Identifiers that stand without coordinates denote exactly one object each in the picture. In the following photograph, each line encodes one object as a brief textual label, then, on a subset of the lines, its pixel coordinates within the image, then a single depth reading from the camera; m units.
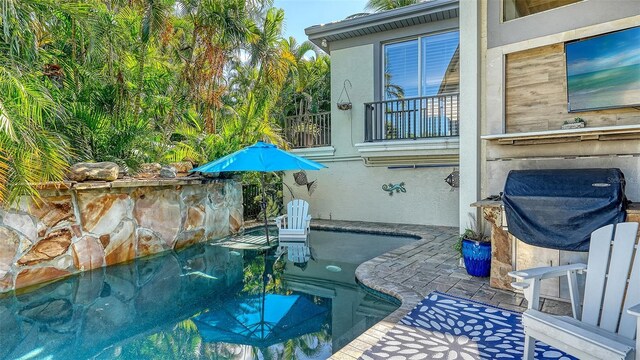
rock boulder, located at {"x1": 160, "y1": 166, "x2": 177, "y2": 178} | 7.58
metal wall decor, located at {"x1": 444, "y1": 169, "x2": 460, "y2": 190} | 9.57
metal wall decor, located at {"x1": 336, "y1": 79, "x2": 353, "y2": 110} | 10.75
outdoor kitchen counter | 4.59
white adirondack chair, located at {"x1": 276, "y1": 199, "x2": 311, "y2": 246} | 8.27
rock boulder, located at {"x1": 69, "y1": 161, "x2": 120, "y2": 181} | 5.89
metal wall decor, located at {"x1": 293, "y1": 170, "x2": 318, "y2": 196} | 11.96
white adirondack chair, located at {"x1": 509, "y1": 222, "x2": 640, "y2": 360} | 2.39
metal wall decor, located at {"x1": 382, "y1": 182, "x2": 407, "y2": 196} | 10.44
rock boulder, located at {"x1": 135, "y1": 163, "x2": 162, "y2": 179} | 7.35
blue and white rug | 3.09
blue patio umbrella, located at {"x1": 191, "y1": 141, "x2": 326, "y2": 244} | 6.74
